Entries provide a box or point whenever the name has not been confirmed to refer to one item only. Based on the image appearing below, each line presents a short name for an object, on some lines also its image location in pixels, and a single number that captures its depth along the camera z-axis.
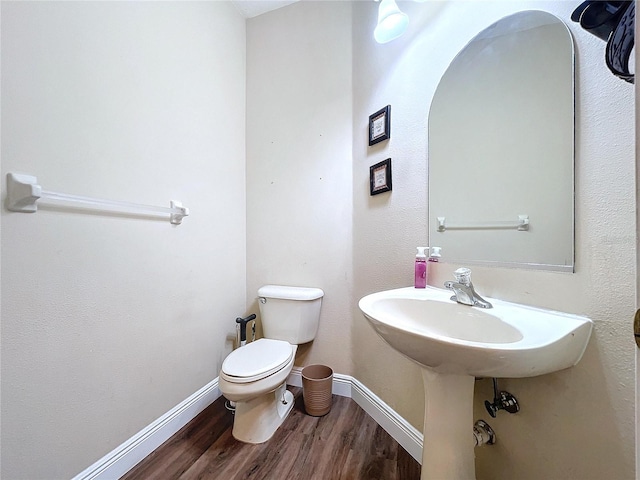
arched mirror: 0.72
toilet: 1.12
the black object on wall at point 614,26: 0.46
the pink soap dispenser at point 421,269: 1.06
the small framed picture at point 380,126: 1.26
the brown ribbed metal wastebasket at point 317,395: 1.38
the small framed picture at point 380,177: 1.27
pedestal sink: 0.55
